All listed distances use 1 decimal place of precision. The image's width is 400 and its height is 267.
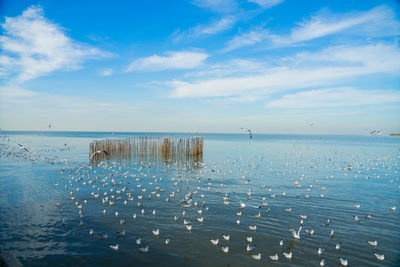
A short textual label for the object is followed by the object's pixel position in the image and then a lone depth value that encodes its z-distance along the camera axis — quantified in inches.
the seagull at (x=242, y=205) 696.4
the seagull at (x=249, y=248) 467.2
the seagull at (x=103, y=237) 499.2
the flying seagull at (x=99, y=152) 1566.1
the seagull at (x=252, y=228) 555.2
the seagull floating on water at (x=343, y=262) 428.0
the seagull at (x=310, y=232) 538.4
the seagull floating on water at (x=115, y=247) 458.6
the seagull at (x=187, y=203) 677.0
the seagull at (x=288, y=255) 443.8
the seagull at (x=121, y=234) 515.2
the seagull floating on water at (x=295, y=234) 514.5
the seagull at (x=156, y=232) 517.0
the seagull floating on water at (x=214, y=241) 486.0
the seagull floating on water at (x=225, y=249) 460.4
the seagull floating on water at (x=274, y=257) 435.3
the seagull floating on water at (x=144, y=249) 456.1
